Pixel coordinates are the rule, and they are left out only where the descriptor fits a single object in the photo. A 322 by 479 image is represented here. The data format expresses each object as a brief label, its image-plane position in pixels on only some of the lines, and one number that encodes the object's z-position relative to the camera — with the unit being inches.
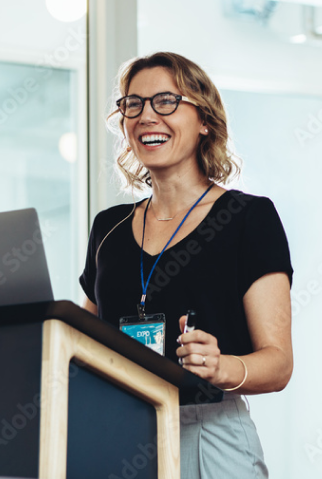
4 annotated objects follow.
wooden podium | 85.5
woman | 99.5
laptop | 90.2
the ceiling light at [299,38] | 149.6
